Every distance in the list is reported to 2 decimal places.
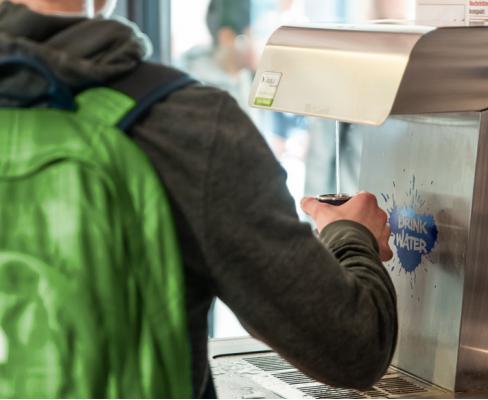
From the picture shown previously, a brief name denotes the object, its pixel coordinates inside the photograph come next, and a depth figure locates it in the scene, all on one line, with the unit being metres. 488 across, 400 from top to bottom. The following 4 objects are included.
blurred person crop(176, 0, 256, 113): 5.76
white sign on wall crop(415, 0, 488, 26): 2.34
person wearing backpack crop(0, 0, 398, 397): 1.78
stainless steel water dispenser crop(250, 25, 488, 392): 2.23
